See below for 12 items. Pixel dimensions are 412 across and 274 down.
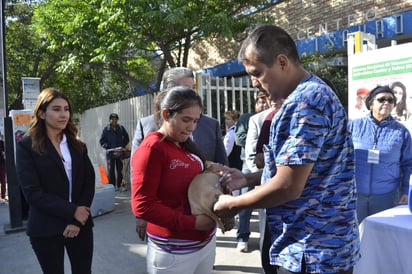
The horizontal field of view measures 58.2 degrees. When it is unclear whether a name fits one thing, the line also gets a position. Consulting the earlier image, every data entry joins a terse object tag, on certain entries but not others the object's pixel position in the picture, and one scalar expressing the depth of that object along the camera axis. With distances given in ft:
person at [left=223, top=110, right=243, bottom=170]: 18.52
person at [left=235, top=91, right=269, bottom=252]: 14.61
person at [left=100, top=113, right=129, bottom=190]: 30.05
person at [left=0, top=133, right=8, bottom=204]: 29.07
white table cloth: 7.75
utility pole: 19.02
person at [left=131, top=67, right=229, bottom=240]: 9.14
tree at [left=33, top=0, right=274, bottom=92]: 25.03
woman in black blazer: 7.81
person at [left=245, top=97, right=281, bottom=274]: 8.80
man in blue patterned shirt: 4.37
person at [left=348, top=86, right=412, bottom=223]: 10.97
